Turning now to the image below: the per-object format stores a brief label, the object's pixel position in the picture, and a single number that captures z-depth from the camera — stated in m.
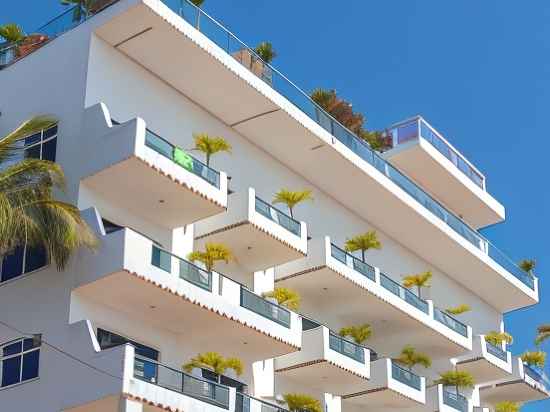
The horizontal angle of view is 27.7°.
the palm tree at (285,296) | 36.47
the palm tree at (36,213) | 29.33
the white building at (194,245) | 30.53
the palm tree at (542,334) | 56.18
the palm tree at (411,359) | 42.88
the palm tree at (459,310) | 47.47
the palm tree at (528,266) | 55.38
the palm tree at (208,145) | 34.75
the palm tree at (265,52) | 45.69
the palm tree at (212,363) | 32.28
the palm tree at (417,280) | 44.50
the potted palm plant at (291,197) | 37.94
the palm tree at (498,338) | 49.49
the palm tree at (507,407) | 46.19
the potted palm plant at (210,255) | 33.56
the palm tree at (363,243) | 41.56
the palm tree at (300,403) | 34.81
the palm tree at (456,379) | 44.66
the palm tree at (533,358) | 52.00
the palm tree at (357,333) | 40.31
